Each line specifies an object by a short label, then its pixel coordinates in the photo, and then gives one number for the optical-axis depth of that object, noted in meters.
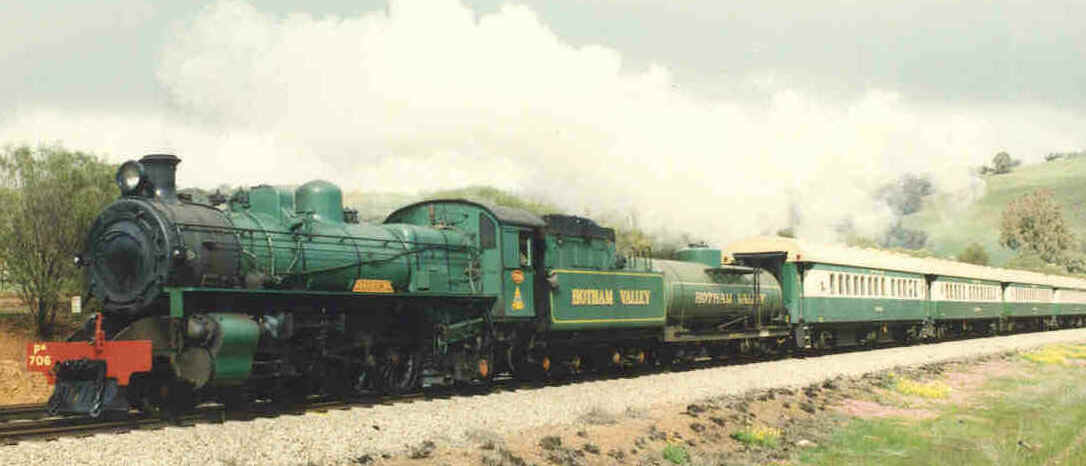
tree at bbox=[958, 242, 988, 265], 145.50
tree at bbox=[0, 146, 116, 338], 37.69
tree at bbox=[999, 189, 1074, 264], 134.12
